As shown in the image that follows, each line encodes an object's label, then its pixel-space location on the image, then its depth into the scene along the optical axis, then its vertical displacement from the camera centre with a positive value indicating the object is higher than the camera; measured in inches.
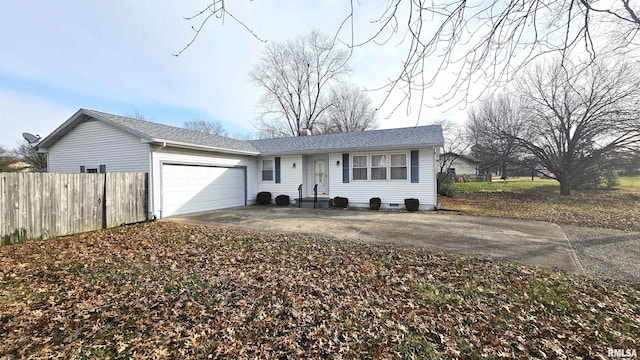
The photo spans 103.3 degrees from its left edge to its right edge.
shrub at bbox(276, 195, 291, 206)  527.2 -34.8
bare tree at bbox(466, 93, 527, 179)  697.6 +142.0
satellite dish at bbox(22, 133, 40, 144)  479.0 +94.0
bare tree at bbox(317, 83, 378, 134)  1144.2 +323.2
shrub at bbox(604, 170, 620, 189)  706.8 -3.1
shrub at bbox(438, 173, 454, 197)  660.7 -13.0
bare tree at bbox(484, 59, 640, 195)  519.8 +135.5
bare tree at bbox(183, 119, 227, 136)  1512.1 +353.8
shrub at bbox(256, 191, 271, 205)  540.7 -30.9
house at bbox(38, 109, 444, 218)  374.0 +39.5
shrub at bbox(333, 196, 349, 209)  484.1 -37.4
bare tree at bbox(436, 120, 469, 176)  804.9 +128.0
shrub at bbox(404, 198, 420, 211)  434.3 -38.8
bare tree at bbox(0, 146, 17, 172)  768.9 +86.1
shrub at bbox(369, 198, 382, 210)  459.0 -38.2
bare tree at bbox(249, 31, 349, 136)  1031.0 +403.4
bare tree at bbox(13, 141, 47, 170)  929.4 +119.9
